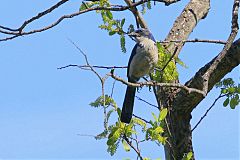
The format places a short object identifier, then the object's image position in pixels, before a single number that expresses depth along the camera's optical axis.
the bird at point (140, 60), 12.28
